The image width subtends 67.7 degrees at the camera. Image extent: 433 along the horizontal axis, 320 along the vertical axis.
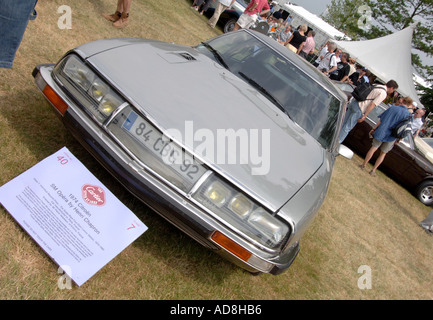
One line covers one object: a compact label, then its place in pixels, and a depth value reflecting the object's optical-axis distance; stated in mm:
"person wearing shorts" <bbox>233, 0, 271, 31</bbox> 7781
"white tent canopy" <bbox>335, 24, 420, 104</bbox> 14867
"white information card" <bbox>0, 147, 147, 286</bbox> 1712
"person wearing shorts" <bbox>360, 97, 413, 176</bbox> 5888
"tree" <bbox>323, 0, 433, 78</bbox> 24781
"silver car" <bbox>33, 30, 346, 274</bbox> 1776
